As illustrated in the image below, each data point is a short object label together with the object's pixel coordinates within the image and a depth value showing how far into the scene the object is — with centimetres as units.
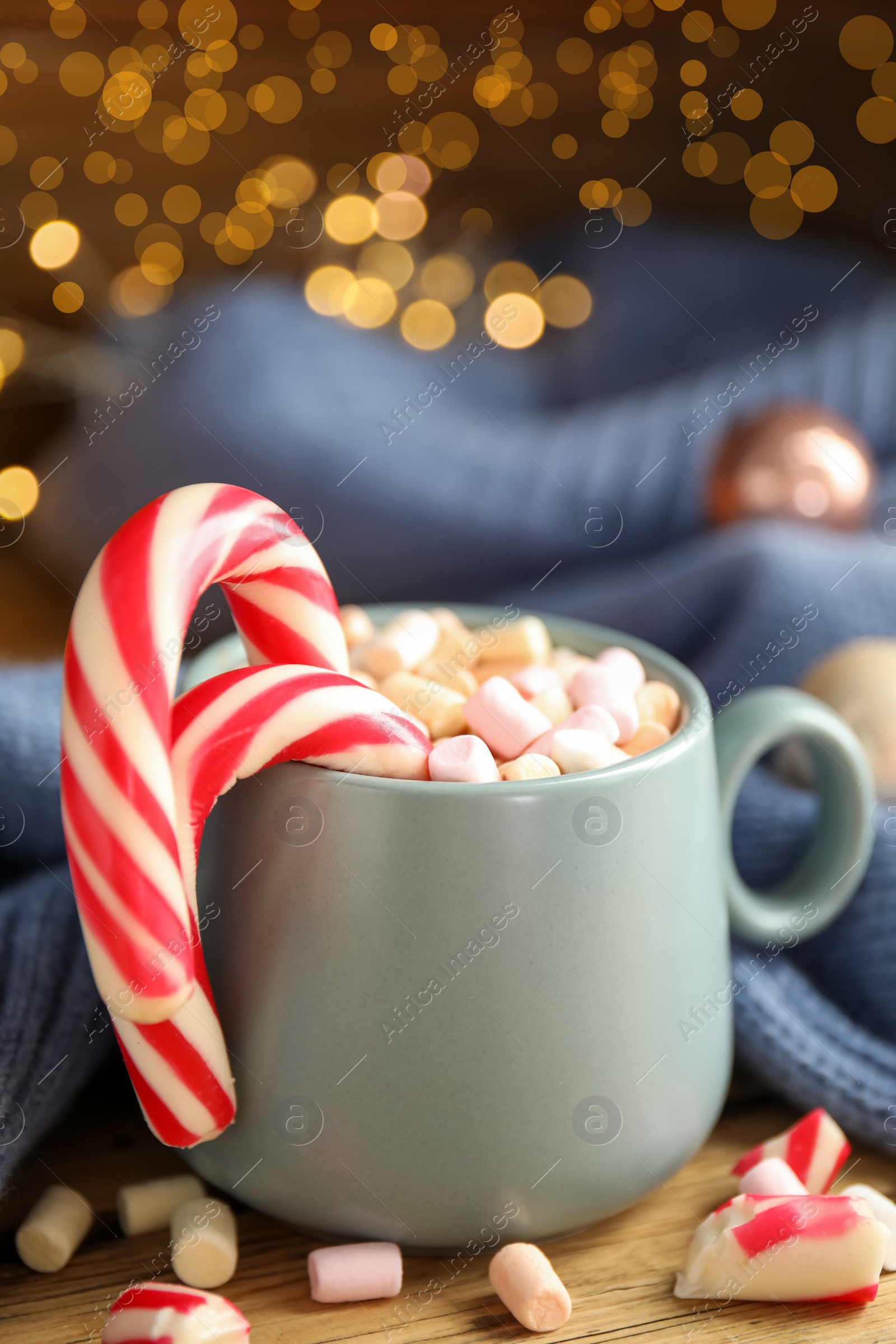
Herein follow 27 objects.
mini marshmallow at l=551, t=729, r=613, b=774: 50
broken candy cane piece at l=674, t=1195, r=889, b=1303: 49
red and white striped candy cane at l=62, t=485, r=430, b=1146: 44
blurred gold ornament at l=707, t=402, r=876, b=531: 101
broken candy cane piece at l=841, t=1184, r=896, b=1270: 54
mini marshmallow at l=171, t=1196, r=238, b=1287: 51
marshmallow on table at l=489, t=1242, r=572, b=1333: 48
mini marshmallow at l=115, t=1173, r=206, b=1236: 54
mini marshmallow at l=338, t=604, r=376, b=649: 64
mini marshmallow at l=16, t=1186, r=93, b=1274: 52
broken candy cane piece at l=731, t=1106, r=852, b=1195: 57
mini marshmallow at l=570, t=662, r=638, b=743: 54
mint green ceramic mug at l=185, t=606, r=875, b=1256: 47
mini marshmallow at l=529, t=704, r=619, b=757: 52
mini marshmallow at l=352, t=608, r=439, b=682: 60
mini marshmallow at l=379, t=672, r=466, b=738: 56
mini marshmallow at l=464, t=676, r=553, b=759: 53
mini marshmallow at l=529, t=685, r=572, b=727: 56
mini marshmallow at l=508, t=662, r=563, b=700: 57
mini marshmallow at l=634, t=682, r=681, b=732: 56
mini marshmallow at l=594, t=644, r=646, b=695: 58
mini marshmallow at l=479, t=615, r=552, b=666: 62
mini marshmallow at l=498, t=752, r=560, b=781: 50
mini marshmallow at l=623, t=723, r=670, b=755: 54
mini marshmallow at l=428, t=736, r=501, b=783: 49
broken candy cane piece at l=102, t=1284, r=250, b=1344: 45
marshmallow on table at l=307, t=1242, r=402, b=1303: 49
